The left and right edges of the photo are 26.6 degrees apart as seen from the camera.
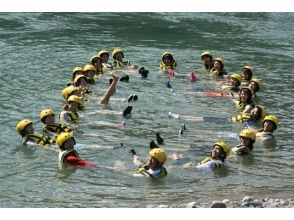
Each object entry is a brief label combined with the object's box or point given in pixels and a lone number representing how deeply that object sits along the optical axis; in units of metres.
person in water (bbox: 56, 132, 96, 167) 15.94
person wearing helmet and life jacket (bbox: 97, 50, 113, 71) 25.62
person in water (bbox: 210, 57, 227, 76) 24.58
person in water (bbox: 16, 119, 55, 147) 17.41
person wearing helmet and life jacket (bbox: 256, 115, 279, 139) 18.12
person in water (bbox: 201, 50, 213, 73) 25.42
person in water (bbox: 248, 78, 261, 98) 22.11
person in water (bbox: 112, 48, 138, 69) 25.73
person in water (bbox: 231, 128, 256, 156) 16.84
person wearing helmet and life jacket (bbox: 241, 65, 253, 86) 23.73
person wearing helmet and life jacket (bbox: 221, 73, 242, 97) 22.72
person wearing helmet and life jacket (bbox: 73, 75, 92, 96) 21.86
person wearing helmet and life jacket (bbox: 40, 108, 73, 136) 18.12
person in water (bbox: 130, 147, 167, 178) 15.00
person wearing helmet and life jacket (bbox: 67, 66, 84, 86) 22.99
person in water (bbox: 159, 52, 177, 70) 25.49
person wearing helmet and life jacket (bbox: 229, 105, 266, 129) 19.44
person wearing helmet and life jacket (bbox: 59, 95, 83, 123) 19.25
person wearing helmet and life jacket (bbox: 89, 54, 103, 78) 24.62
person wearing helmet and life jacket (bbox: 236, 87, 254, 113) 20.41
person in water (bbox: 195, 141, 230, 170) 15.96
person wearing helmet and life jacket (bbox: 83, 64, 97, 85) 23.36
